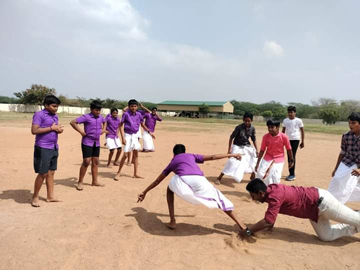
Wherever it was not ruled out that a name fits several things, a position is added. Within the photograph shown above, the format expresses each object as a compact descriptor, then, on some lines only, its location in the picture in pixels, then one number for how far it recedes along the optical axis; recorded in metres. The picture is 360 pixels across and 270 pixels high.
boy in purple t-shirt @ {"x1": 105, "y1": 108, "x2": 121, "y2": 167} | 9.22
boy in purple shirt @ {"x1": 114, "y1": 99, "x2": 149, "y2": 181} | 7.55
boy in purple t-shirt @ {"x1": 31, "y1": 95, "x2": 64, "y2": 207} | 5.21
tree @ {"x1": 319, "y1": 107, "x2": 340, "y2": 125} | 66.12
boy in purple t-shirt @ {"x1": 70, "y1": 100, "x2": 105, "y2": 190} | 6.38
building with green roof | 73.69
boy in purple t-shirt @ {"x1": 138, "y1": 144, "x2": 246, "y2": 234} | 4.07
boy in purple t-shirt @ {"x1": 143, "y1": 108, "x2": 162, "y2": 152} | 9.94
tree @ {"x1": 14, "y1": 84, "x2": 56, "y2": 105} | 56.09
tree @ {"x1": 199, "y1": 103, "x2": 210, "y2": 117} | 72.12
